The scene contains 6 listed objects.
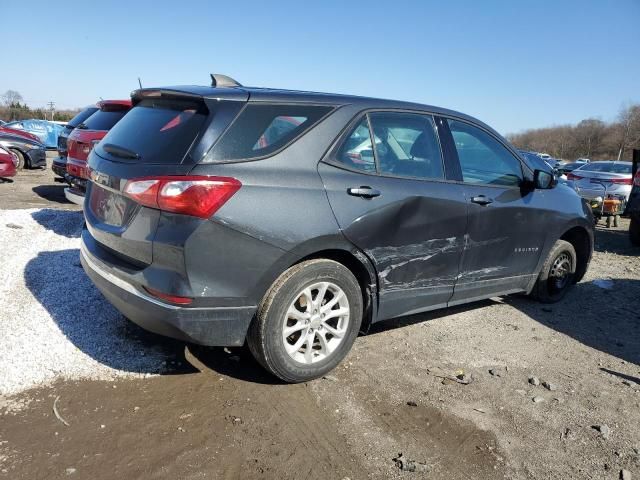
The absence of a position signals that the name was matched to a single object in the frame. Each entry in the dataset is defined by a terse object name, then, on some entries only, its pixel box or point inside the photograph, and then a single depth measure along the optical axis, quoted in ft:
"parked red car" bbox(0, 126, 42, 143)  53.72
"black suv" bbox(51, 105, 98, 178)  29.01
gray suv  9.15
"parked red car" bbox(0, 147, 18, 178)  35.19
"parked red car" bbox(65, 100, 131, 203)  22.13
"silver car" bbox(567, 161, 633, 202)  40.53
